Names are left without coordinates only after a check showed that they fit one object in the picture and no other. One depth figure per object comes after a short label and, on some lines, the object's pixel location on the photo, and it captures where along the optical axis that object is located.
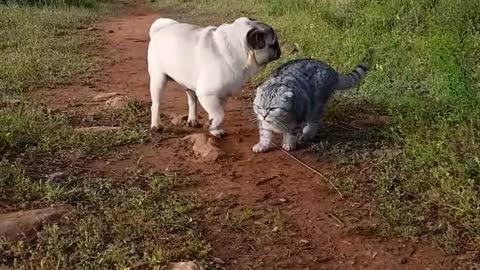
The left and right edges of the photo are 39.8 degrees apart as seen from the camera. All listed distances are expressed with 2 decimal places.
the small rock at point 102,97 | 6.44
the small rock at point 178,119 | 5.69
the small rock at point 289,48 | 7.82
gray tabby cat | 4.70
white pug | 4.95
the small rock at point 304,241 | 3.55
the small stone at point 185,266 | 3.14
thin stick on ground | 4.21
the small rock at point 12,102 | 5.95
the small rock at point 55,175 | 4.21
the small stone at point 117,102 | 6.06
